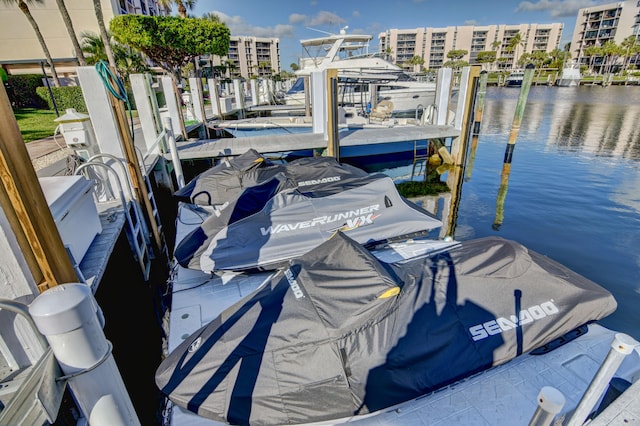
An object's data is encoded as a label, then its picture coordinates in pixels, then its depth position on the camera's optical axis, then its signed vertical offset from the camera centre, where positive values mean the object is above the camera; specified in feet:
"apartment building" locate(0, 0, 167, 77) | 87.20 +16.43
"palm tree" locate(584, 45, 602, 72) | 186.29 +13.09
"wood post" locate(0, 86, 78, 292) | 3.55 -1.28
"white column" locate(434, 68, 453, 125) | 33.55 -1.34
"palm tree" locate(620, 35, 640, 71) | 170.81 +13.75
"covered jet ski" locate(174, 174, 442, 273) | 12.74 -5.77
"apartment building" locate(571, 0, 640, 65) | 189.26 +30.18
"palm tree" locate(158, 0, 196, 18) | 91.61 +23.71
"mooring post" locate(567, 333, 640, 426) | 3.66 -3.46
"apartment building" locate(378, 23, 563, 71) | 270.05 +33.42
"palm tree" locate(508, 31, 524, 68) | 229.66 +25.16
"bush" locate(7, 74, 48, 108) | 57.88 +1.21
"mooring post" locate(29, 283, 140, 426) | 3.01 -2.43
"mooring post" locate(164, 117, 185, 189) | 21.15 -3.80
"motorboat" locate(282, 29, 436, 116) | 51.34 +1.75
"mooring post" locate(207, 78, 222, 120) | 47.34 -1.12
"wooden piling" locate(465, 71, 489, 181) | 36.04 -5.15
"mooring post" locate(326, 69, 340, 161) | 25.99 -2.25
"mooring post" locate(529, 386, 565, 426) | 3.40 -3.31
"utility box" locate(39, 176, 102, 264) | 9.37 -3.43
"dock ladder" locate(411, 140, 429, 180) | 37.11 -8.28
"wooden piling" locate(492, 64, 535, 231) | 34.64 -4.66
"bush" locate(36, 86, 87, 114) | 56.59 -0.22
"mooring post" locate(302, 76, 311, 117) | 47.42 -1.29
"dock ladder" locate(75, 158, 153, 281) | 13.83 -5.90
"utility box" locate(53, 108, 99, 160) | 14.19 -1.56
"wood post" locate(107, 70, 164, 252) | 13.94 -2.96
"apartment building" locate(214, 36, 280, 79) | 257.14 +28.87
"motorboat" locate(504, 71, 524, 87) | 168.31 -0.25
